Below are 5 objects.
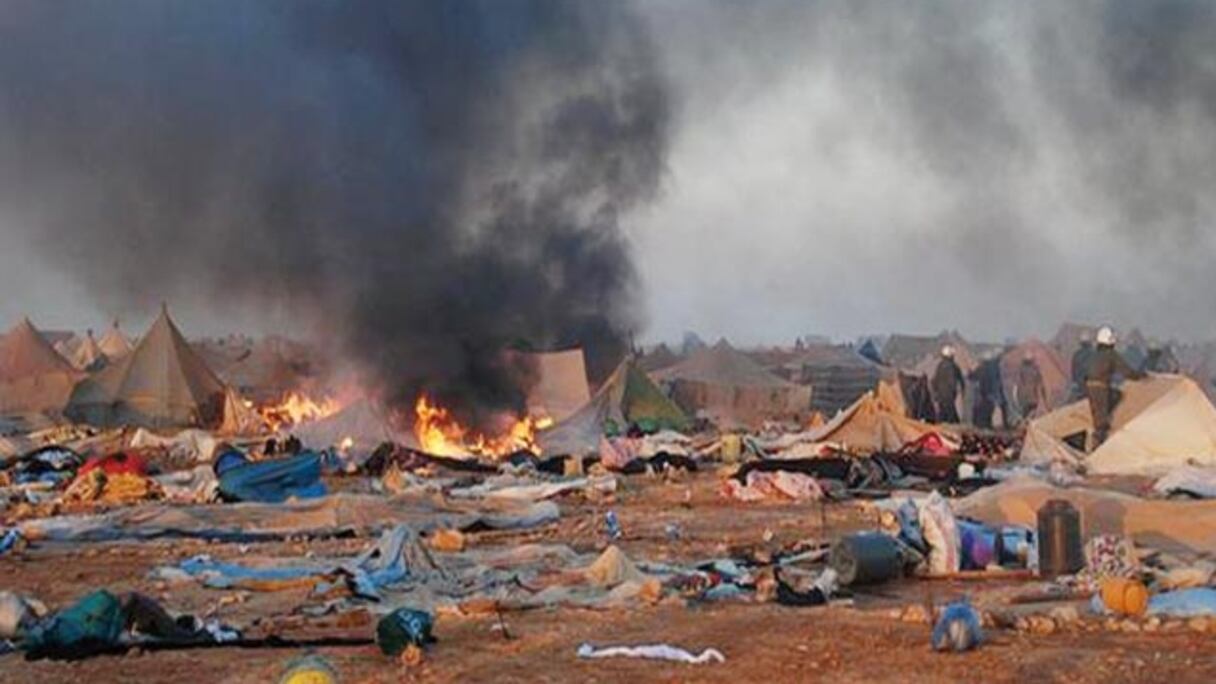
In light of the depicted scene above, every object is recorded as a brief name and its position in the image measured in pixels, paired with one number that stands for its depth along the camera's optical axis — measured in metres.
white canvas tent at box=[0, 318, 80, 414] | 40.56
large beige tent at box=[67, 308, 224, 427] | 36.12
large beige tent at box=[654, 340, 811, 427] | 43.34
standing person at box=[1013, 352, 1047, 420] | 41.97
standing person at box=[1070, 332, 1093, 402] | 31.44
